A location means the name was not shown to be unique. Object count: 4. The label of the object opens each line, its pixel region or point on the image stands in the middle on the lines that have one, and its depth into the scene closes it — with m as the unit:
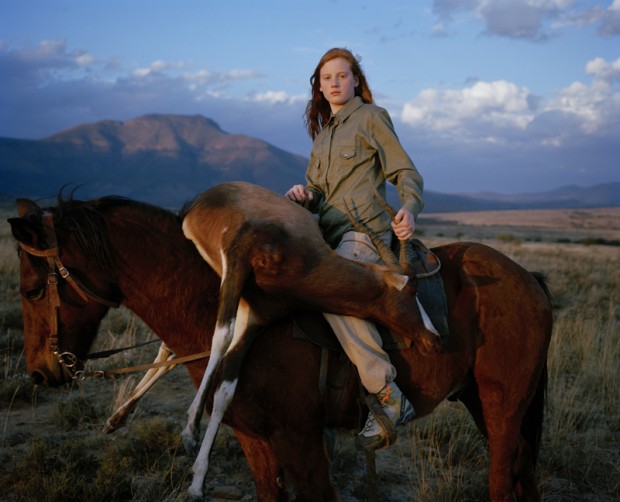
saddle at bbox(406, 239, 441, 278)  3.14
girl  2.82
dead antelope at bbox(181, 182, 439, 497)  2.33
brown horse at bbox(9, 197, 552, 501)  2.72
